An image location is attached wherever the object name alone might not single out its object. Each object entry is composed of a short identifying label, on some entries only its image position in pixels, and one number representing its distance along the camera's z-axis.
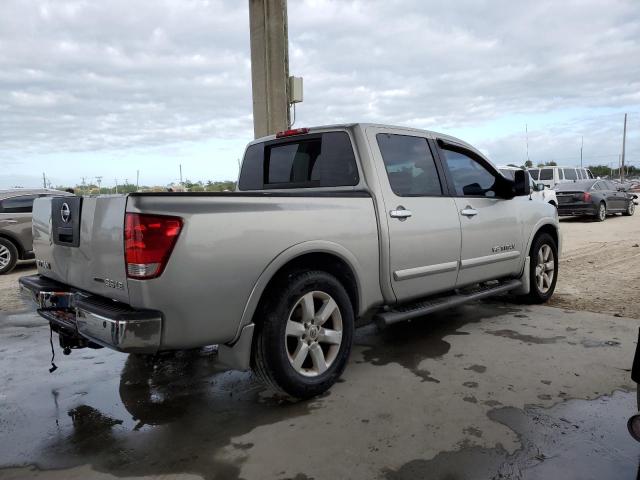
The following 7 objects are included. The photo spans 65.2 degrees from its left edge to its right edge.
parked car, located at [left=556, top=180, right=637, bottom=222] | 16.33
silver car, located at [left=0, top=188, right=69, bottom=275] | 9.27
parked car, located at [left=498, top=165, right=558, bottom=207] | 13.82
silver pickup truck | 2.70
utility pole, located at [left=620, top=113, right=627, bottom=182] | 58.38
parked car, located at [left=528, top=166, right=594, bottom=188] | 19.80
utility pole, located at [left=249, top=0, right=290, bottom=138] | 10.38
